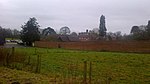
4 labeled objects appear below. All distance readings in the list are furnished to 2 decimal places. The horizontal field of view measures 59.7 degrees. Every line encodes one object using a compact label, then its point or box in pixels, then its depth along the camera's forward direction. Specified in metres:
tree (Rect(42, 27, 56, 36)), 49.54
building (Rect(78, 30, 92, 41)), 46.20
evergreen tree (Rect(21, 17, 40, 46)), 35.05
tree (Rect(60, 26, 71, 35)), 64.27
